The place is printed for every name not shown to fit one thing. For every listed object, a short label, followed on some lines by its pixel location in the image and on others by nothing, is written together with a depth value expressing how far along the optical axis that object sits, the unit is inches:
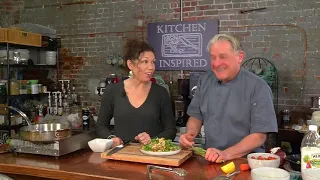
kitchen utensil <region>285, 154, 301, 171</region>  78.1
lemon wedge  77.5
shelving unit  203.5
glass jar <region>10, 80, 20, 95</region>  207.5
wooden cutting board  82.7
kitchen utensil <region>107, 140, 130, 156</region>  89.5
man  93.5
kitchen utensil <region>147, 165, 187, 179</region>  76.1
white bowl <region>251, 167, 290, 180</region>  66.1
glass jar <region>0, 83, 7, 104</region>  201.5
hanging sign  205.0
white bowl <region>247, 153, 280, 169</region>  77.4
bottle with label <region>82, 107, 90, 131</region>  216.7
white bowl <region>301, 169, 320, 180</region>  66.2
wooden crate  200.7
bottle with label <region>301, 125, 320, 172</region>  71.3
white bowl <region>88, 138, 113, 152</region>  95.7
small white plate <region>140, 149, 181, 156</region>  85.7
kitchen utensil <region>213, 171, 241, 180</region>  72.9
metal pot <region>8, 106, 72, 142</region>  89.6
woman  116.4
